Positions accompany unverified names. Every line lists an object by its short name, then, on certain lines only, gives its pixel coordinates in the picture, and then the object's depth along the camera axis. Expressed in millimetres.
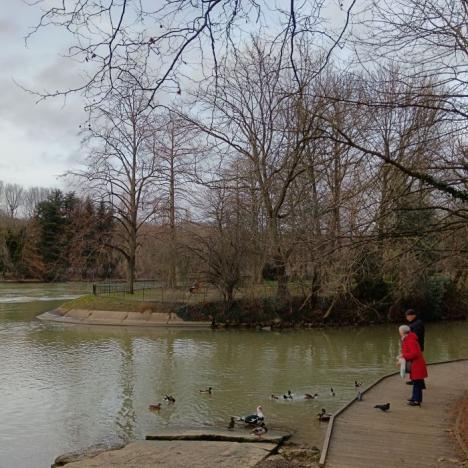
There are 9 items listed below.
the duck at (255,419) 10945
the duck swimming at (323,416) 11388
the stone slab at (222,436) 9969
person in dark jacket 11492
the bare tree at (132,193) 35344
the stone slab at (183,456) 8539
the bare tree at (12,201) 94812
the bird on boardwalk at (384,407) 10016
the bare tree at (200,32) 3934
